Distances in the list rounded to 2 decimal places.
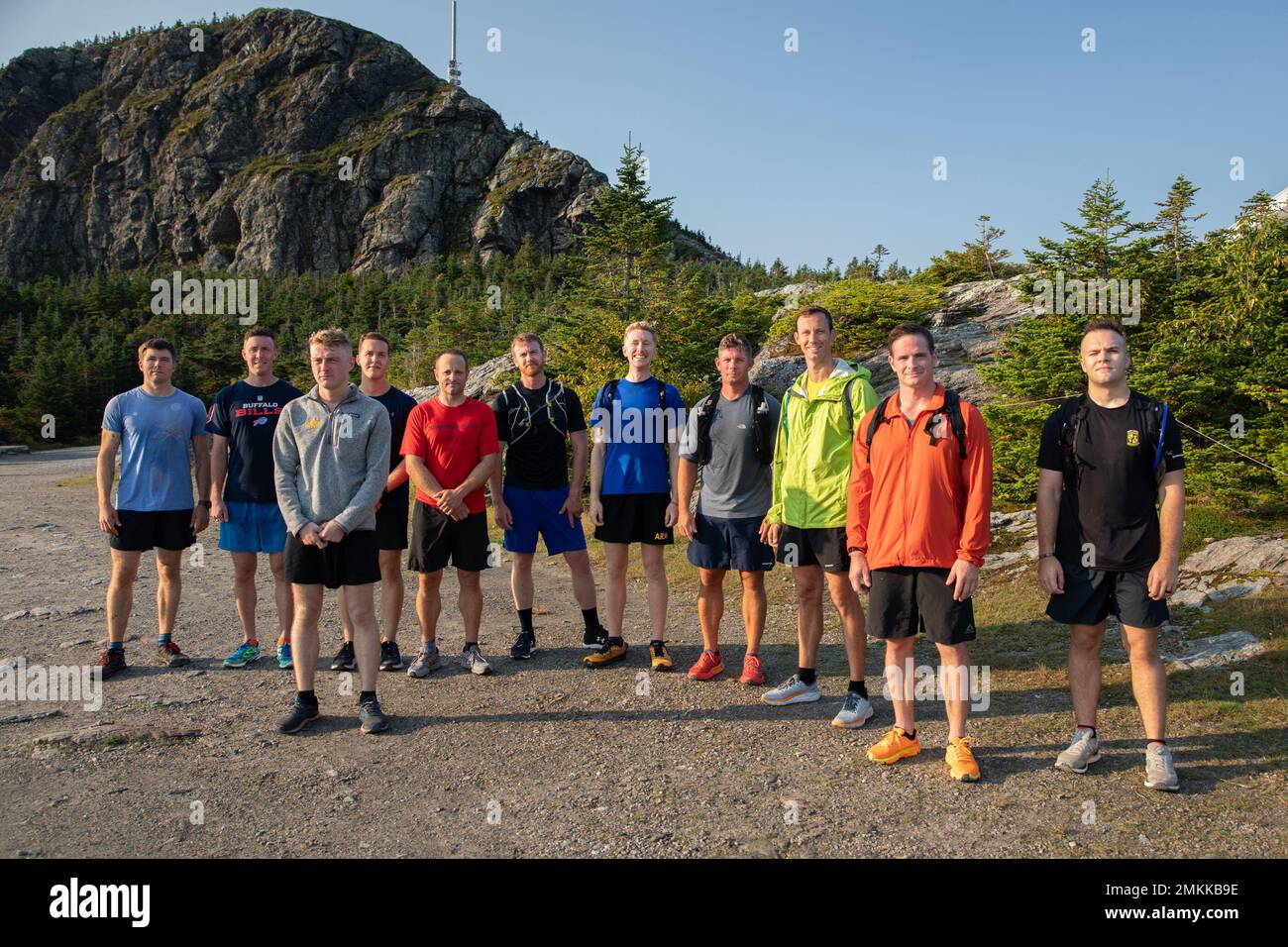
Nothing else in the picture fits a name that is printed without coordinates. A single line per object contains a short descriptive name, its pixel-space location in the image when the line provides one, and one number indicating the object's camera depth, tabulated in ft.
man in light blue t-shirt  19.54
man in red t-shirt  18.93
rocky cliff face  407.44
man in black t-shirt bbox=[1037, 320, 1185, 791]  12.73
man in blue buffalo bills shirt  19.83
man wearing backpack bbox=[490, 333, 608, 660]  20.67
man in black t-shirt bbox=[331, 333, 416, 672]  19.53
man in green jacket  15.93
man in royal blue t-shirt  19.48
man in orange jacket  13.20
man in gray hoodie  15.55
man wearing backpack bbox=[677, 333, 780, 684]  17.80
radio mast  486.63
